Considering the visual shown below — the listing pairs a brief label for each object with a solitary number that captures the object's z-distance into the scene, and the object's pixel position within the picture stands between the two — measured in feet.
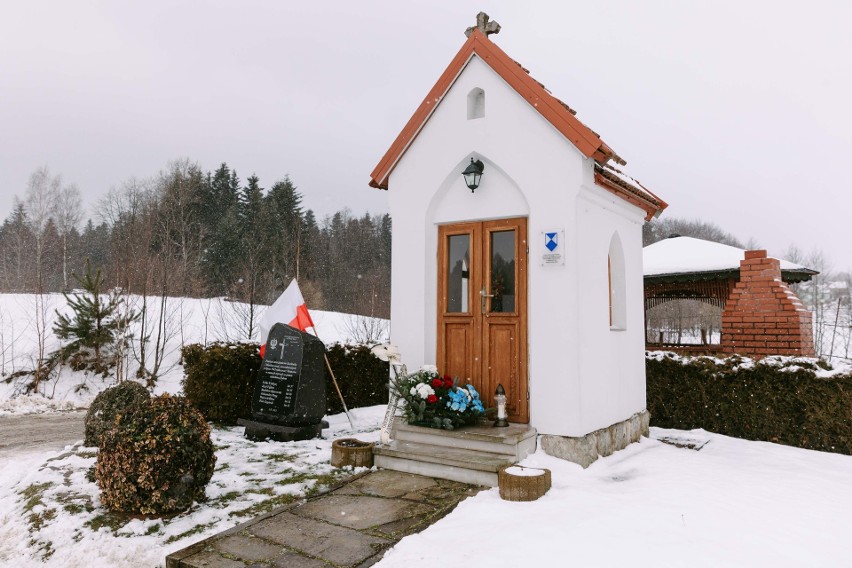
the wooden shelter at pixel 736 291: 29.96
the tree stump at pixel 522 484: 15.28
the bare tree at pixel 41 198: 94.27
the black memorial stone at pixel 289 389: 24.93
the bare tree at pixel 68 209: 103.81
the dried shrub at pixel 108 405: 22.75
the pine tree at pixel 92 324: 51.93
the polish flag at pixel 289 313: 27.43
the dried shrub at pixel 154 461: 15.25
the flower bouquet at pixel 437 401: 19.84
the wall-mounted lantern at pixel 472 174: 21.40
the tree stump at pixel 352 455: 19.80
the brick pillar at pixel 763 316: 29.53
